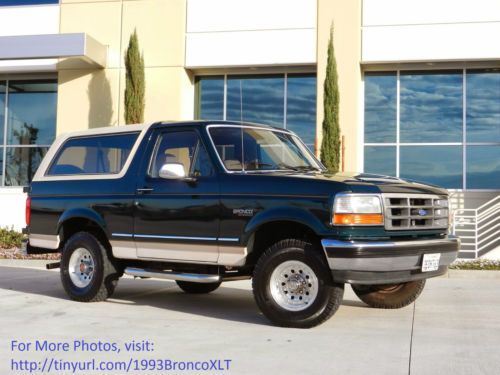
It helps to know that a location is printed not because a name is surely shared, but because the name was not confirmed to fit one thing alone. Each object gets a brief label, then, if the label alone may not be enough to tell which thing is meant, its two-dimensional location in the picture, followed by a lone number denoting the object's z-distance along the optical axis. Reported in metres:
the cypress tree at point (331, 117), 15.99
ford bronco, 6.17
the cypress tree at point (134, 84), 17.16
